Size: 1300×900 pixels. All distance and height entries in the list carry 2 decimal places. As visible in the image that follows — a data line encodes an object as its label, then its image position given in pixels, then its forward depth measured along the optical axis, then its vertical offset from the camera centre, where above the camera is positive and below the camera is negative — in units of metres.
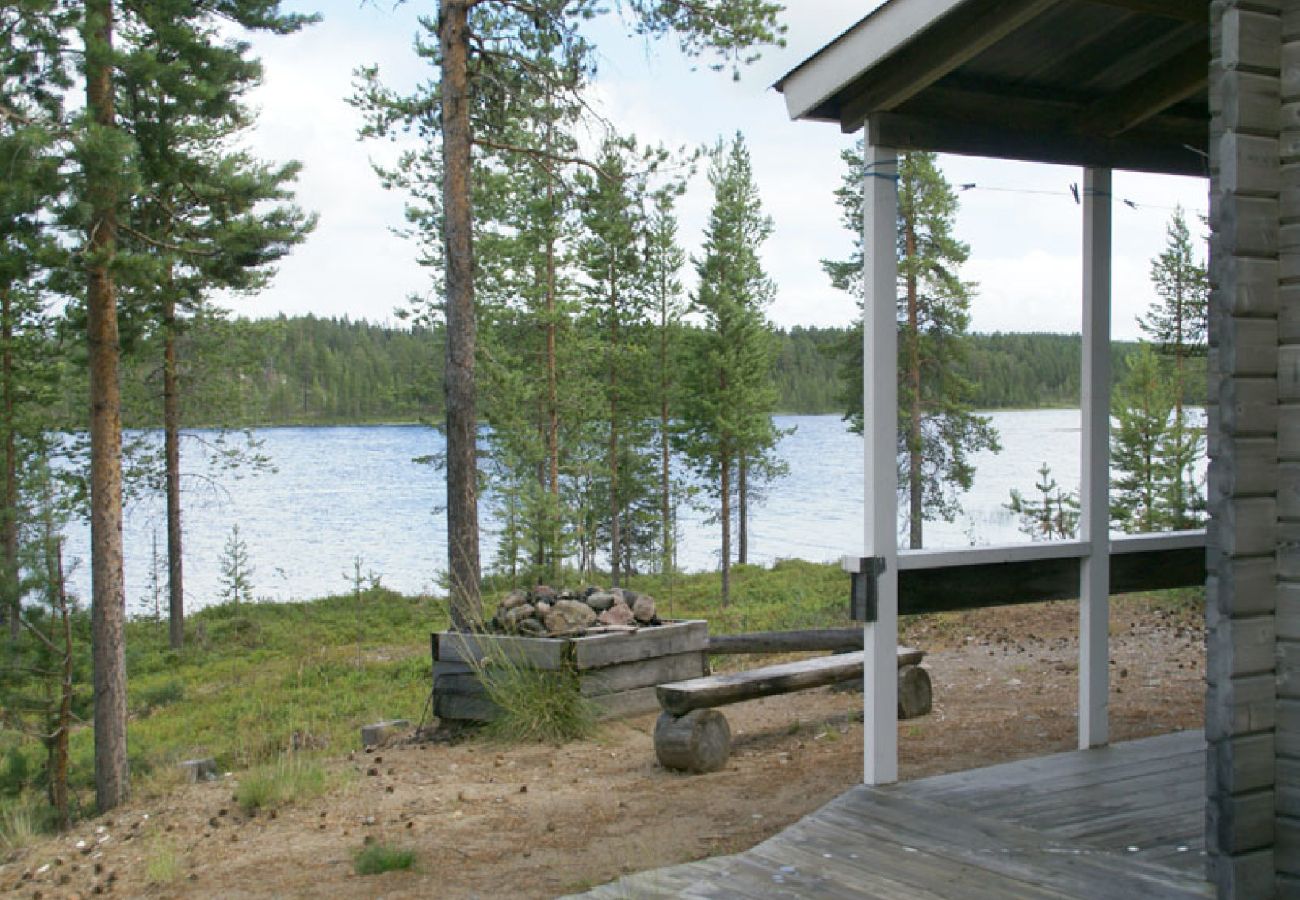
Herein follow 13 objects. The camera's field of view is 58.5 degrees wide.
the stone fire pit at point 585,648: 7.60 -1.51
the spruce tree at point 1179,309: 20.01 +2.38
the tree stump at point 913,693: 7.34 -1.72
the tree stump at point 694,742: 6.23 -1.72
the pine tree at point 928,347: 22.23 +1.59
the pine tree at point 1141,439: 17.52 -0.29
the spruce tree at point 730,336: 27.41 +2.09
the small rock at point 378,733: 8.54 -2.28
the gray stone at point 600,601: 8.23 -1.26
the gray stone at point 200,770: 8.33 -2.47
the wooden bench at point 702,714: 6.25 -1.59
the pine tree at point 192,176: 9.76 +2.41
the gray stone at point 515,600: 8.22 -1.25
